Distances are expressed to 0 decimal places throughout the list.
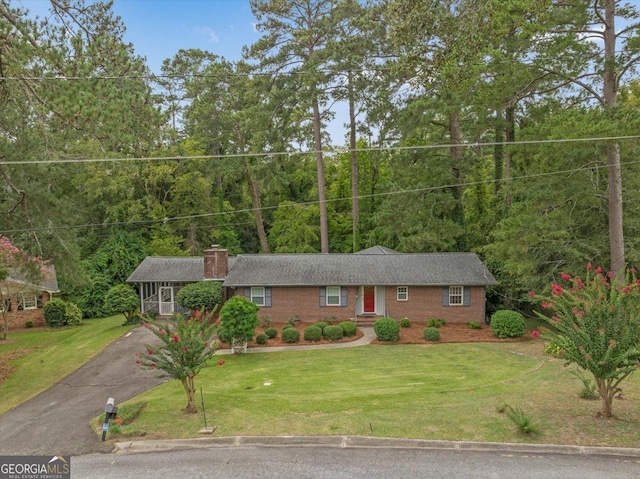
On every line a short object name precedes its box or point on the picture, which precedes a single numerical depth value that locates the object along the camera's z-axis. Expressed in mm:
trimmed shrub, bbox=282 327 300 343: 19781
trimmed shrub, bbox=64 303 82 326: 27766
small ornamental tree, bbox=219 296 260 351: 17812
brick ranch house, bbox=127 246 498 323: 22891
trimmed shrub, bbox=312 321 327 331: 20745
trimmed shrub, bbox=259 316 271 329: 22781
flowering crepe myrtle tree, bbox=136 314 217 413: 10188
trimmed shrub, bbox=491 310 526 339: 19625
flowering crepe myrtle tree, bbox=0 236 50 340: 16219
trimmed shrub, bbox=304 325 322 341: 20062
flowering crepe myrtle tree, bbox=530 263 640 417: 8414
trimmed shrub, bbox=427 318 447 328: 21917
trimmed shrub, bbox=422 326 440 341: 19672
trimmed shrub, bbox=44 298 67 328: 27531
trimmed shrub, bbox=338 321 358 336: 20773
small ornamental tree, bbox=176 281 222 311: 23266
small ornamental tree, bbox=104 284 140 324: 24578
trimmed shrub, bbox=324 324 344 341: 20266
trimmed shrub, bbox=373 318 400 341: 19578
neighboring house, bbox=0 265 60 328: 25953
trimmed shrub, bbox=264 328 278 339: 20453
